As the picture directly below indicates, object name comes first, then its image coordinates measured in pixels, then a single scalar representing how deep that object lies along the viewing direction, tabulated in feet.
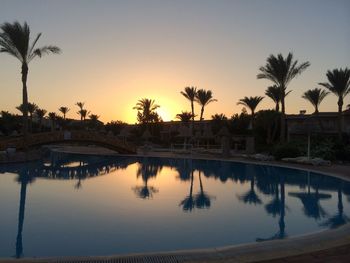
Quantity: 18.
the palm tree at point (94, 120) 269.42
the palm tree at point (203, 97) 176.35
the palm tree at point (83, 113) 257.55
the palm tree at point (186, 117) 205.98
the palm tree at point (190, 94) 176.35
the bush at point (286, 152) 94.68
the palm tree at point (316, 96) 136.67
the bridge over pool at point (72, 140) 94.63
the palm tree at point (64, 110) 265.48
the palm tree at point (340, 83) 109.81
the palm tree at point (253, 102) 153.79
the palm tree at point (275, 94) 137.91
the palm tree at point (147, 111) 203.62
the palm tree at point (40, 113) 238.07
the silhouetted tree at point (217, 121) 163.02
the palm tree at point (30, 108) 210.38
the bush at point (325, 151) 91.30
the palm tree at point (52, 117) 243.44
